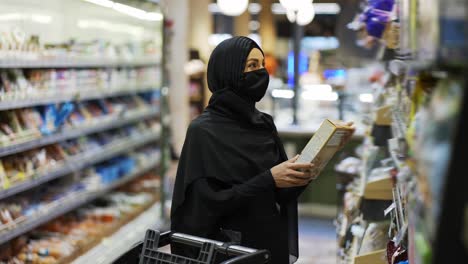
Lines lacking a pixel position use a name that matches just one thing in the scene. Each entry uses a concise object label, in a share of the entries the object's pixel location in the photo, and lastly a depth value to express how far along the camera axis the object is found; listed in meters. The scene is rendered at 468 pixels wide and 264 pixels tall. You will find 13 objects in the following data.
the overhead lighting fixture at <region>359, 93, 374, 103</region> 6.68
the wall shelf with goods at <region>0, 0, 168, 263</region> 4.77
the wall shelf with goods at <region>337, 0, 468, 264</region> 1.07
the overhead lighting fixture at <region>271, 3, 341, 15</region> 17.22
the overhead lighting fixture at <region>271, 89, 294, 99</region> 8.55
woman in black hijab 2.67
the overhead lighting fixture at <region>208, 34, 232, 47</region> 18.58
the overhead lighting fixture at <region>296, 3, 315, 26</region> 11.91
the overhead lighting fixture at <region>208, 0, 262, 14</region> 18.45
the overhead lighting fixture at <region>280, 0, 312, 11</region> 8.69
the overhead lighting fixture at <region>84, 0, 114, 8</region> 6.03
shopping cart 2.20
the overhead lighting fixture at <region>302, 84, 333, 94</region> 11.55
